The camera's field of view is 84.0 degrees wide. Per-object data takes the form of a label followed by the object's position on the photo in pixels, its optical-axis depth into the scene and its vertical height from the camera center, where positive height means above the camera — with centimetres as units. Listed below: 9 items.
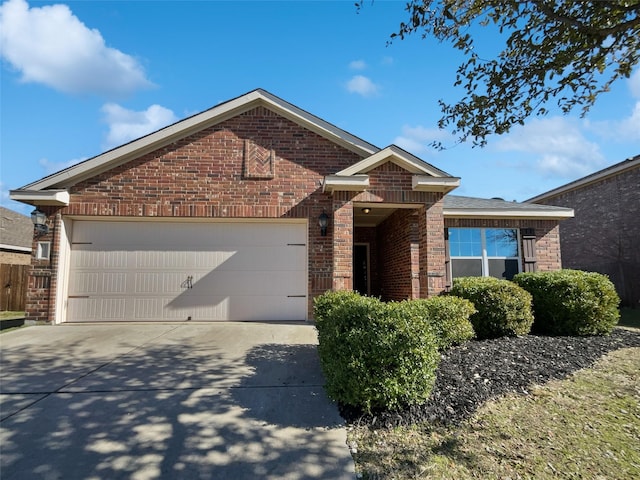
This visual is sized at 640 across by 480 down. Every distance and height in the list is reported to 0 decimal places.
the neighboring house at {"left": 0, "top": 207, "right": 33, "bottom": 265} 1492 +153
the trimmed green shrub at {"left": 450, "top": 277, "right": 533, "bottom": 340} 609 -64
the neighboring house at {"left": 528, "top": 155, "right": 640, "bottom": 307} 1309 +186
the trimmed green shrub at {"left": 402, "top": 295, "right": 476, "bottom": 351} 530 -71
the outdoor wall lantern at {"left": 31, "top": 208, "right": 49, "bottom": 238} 777 +113
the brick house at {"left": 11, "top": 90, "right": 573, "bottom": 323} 779 +133
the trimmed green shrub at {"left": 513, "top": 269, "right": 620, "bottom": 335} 642 -59
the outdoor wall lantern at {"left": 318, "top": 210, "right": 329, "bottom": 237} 822 +117
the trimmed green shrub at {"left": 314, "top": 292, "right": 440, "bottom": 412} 336 -84
